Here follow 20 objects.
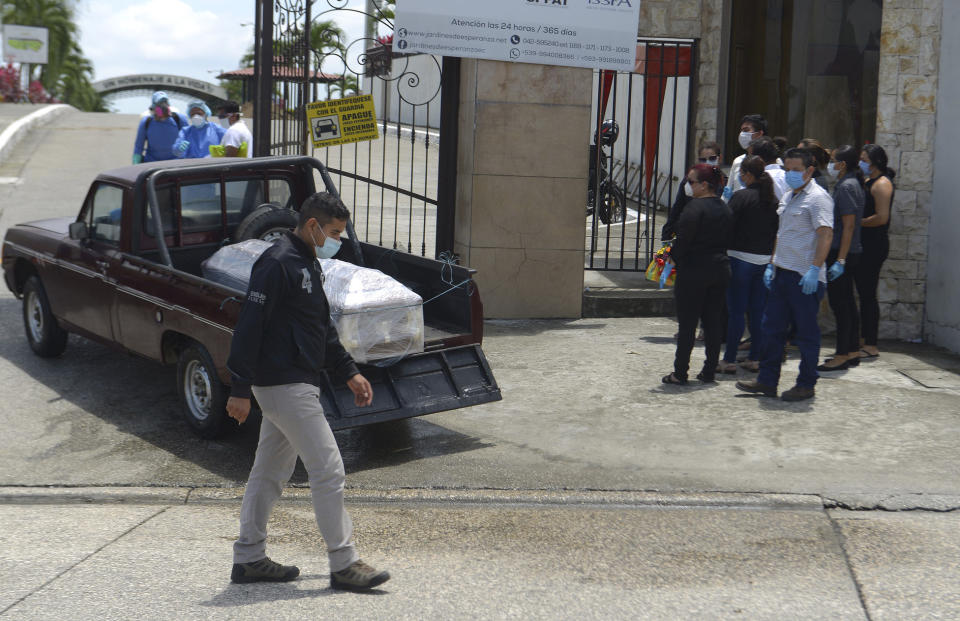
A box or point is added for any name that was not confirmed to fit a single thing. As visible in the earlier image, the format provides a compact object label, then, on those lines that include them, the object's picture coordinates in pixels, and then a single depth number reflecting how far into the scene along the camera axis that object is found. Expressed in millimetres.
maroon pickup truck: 7121
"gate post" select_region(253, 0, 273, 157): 11844
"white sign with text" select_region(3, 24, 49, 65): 59312
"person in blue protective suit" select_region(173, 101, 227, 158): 13227
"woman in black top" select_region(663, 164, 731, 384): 8367
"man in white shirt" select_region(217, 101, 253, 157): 13758
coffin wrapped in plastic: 6781
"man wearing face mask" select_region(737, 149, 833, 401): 7965
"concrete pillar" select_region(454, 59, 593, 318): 10930
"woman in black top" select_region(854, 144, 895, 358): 9367
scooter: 15419
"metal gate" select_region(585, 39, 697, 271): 12297
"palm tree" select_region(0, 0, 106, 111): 61281
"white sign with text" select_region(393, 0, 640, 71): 10367
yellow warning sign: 10805
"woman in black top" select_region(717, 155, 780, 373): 8750
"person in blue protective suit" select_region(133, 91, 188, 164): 13281
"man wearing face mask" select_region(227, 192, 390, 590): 4863
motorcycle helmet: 13644
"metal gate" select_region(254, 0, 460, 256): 11102
